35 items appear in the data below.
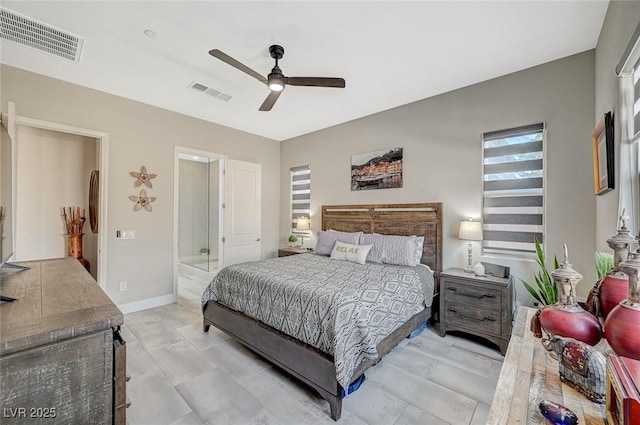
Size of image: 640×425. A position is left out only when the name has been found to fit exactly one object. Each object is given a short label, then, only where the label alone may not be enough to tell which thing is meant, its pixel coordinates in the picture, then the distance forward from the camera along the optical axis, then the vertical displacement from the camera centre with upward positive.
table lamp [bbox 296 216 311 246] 4.92 -0.21
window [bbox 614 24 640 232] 1.60 +0.52
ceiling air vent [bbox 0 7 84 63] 2.18 +1.55
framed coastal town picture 3.91 +0.67
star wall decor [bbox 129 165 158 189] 3.76 +0.50
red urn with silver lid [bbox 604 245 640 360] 0.76 -0.31
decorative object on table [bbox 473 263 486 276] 2.87 -0.61
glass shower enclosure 6.51 -0.03
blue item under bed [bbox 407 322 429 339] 2.97 -1.35
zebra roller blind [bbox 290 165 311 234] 5.22 +0.40
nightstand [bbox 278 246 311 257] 4.64 -0.68
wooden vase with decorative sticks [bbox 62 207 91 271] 3.93 -0.29
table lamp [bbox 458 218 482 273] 2.97 -0.20
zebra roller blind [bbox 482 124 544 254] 2.86 +0.27
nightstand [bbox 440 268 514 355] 2.61 -0.95
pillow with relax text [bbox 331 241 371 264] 3.38 -0.52
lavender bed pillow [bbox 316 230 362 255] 3.81 -0.39
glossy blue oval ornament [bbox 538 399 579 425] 0.68 -0.53
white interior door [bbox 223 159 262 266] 4.77 +0.00
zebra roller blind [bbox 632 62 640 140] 1.58 +0.68
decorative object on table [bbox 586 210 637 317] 0.98 -0.25
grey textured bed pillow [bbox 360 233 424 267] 3.21 -0.46
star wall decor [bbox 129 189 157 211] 3.76 +0.16
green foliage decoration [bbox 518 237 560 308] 2.21 -0.64
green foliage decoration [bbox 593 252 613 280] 1.40 -0.26
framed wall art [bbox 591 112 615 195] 1.92 +0.46
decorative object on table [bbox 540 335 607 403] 0.77 -0.46
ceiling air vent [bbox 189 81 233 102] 3.28 +1.55
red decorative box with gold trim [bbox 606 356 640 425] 0.55 -0.39
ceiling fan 2.36 +1.21
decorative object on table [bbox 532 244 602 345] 0.94 -0.38
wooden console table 0.73 -0.57
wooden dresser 0.69 -0.43
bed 1.88 -0.87
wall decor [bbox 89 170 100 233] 4.00 +0.18
